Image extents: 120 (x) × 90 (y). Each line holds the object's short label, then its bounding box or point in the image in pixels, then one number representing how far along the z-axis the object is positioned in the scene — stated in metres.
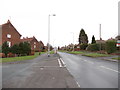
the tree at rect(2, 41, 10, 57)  25.62
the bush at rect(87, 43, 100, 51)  46.93
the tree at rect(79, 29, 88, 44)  82.69
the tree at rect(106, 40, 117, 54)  30.73
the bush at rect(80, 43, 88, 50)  66.93
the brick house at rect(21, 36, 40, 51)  67.55
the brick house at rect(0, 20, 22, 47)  32.25
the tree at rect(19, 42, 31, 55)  29.09
